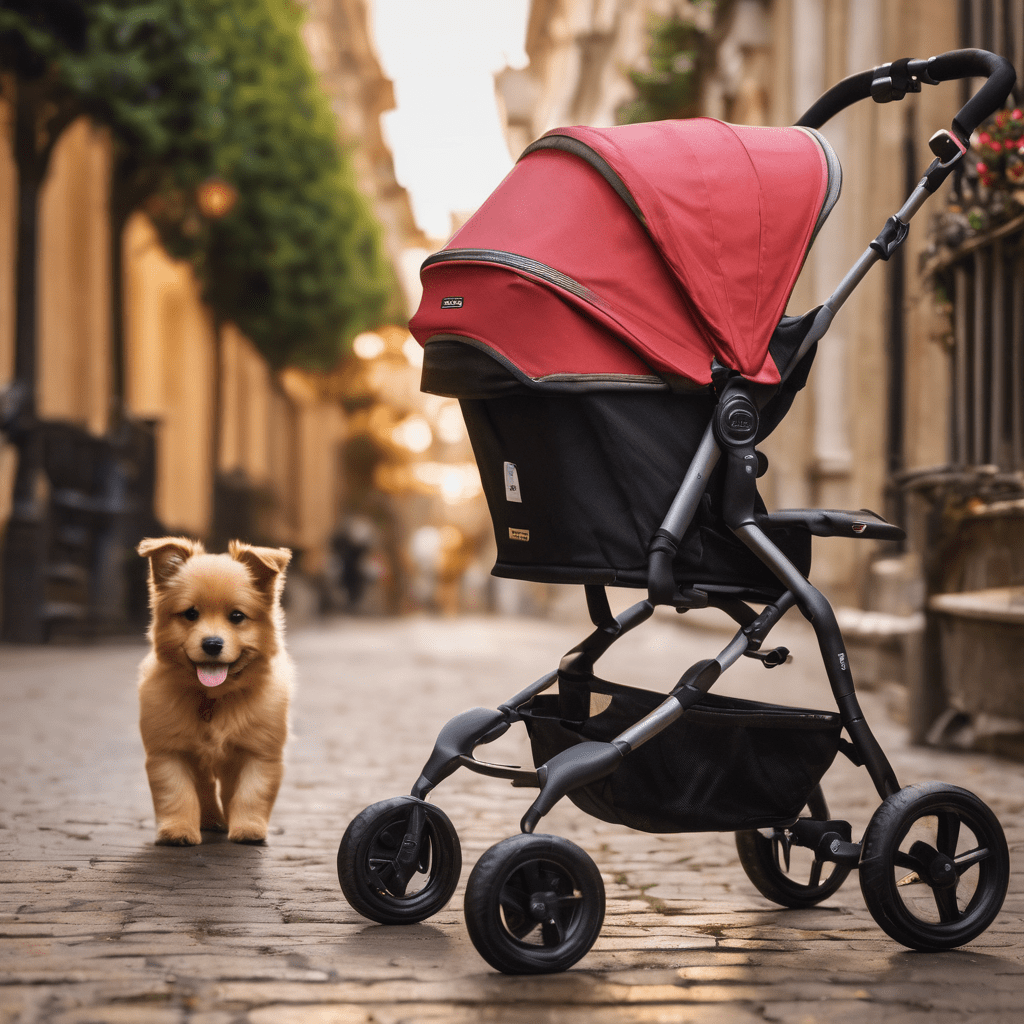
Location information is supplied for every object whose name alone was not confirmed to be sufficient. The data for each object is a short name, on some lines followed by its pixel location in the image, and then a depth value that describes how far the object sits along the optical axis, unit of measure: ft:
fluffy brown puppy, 13.11
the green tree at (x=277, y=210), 55.42
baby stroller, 10.46
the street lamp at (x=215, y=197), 52.49
